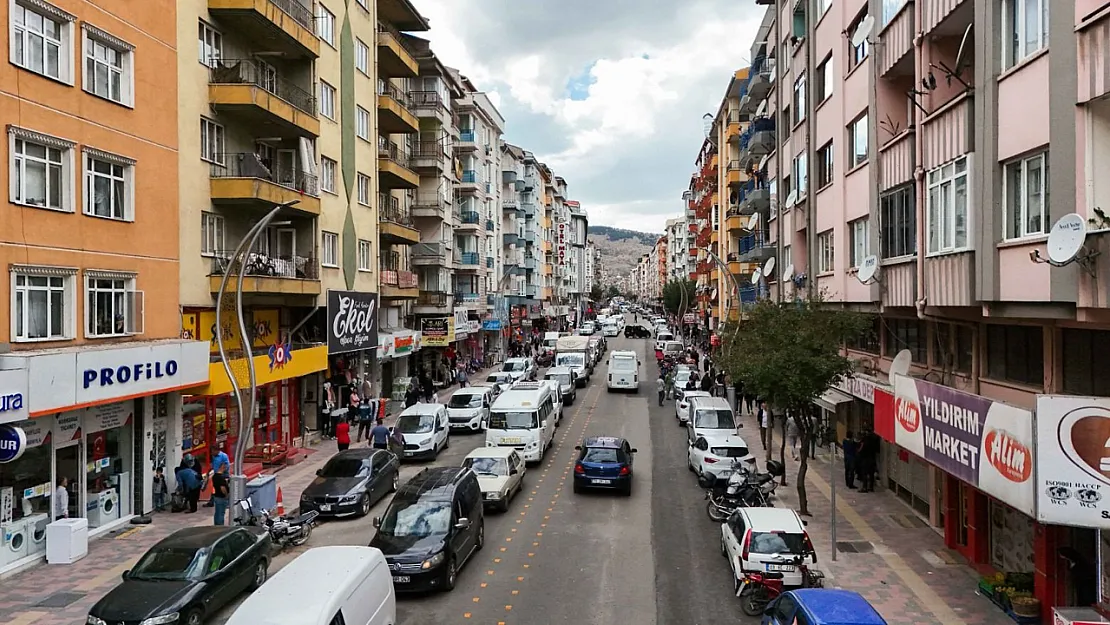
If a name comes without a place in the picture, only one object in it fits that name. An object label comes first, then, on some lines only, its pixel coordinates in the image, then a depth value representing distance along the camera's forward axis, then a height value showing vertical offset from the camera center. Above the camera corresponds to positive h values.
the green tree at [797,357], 18.92 -1.30
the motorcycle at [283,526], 17.38 -4.85
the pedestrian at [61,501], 17.05 -4.08
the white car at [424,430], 27.53 -4.37
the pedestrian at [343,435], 26.58 -4.25
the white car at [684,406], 34.32 -4.62
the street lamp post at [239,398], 17.17 -1.96
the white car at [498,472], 20.20 -4.49
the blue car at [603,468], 22.19 -4.58
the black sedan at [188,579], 11.63 -4.29
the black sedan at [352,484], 19.84 -4.59
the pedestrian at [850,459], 23.56 -4.63
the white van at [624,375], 48.25 -4.23
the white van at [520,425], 26.25 -4.02
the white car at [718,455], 23.47 -4.56
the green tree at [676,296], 94.43 +1.19
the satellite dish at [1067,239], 10.01 +0.79
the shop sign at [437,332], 48.16 -1.52
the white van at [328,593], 9.53 -3.62
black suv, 13.96 -4.24
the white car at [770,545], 13.90 -4.32
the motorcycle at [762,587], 13.60 -4.92
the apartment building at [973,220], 10.79 +1.48
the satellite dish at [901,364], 17.52 -1.36
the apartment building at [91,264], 16.00 +1.05
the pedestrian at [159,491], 20.50 -4.67
